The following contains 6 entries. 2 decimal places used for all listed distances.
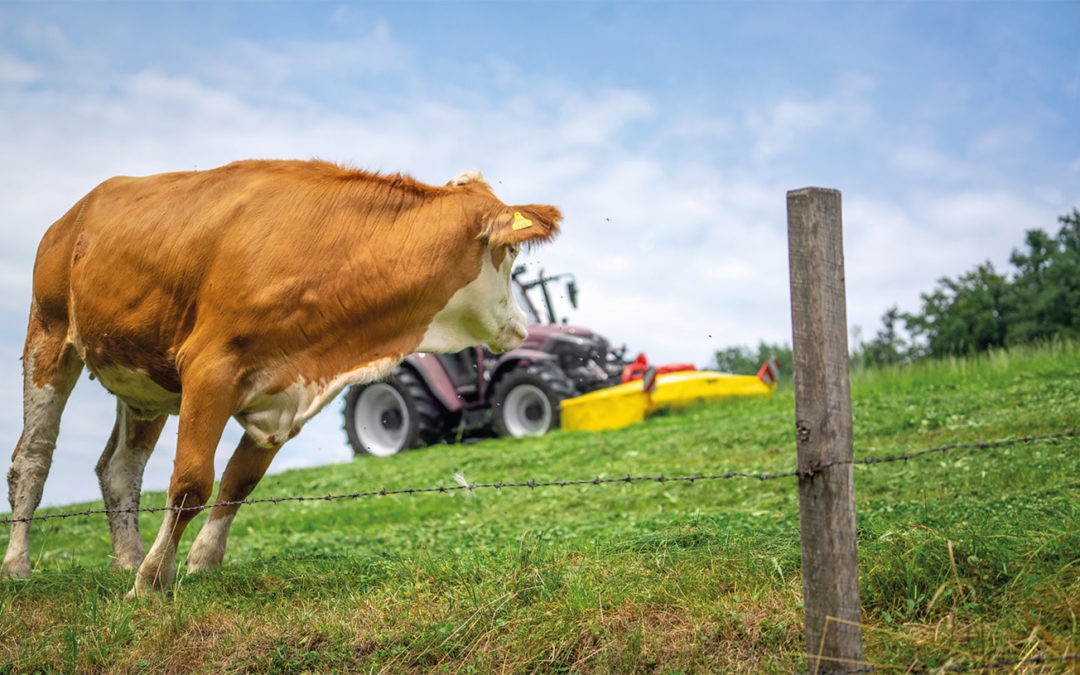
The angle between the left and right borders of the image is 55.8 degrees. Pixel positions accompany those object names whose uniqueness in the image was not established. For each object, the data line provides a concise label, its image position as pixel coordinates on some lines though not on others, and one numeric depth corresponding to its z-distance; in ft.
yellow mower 46.32
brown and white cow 15.87
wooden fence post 10.77
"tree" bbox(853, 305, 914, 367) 74.49
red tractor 47.57
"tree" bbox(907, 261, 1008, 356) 68.49
